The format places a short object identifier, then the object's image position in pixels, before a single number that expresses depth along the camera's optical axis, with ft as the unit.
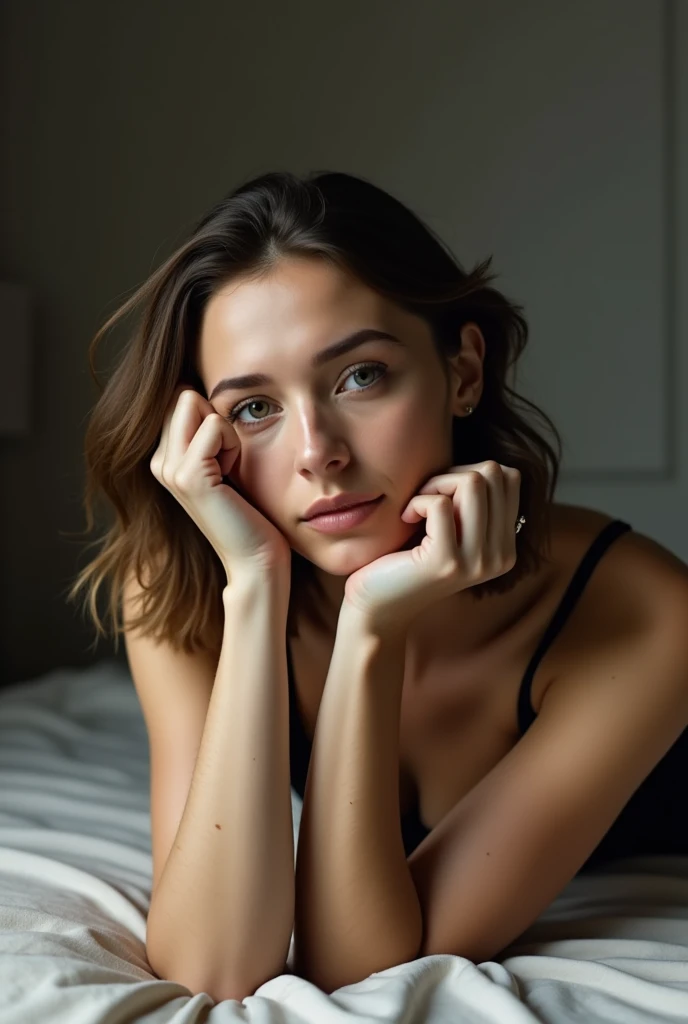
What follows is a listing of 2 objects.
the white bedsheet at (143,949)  2.96
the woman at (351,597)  3.43
